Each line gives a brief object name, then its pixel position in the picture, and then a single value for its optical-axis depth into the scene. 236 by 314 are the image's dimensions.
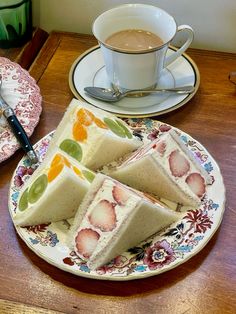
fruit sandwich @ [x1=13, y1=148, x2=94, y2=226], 0.81
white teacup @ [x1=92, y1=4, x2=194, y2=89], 0.99
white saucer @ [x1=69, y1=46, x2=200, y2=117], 1.03
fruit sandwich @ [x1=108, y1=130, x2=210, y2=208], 0.85
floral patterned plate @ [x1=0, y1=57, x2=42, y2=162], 0.98
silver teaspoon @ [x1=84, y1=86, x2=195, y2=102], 1.05
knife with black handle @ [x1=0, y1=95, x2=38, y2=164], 0.93
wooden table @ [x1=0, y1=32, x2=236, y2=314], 0.74
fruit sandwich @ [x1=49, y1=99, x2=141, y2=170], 0.89
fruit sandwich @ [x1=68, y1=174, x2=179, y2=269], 0.76
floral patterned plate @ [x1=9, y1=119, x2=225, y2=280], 0.75
